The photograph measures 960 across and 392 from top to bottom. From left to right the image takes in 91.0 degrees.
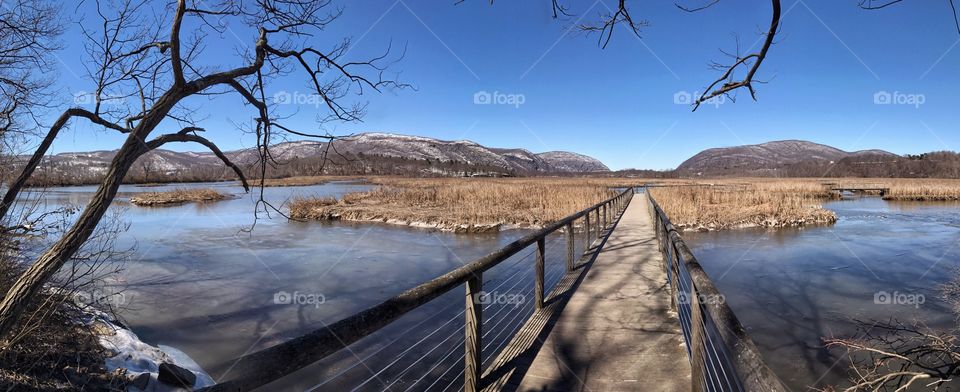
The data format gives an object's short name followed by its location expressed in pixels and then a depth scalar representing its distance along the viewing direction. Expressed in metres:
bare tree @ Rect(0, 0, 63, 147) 5.69
